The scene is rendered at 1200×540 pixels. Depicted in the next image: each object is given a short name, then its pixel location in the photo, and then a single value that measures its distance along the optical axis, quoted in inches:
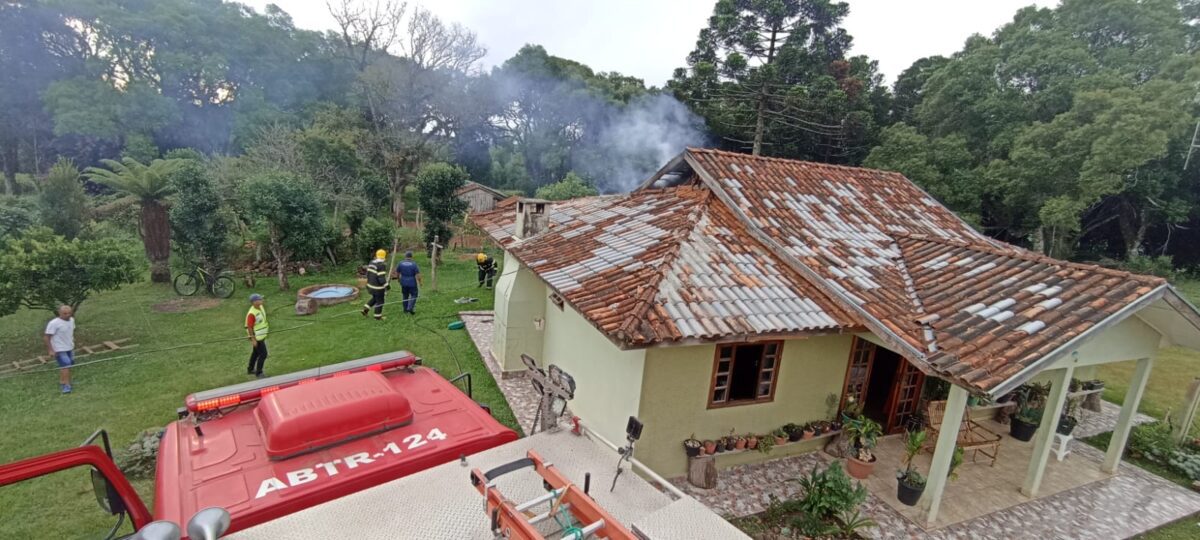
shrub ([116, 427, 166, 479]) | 263.3
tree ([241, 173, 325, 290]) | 618.5
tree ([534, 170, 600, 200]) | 1040.8
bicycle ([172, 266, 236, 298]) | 600.7
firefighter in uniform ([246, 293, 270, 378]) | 366.0
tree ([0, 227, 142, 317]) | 384.5
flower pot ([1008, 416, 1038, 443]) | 355.3
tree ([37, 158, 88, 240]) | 587.8
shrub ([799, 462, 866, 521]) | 241.9
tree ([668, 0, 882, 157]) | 1277.1
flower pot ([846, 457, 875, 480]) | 290.8
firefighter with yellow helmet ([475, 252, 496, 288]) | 680.4
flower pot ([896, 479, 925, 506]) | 267.6
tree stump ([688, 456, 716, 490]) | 273.8
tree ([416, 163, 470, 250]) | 721.6
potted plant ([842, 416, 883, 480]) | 291.7
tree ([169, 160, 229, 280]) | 586.9
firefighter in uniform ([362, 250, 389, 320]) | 514.0
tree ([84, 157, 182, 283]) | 603.2
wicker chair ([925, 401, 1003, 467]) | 310.7
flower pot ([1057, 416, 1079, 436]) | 334.3
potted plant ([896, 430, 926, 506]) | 266.1
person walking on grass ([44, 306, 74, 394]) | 349.1
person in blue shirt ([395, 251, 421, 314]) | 528.7
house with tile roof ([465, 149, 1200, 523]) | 240.8
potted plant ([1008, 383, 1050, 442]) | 356.2
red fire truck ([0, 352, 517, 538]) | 152.6
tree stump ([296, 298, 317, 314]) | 539.5
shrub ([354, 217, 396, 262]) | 783.7
